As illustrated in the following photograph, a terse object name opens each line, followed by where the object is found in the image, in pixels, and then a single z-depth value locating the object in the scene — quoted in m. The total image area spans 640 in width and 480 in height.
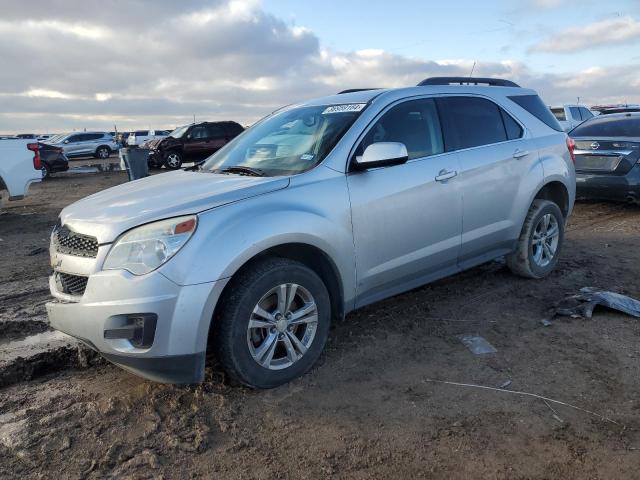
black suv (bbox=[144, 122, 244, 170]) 21.36
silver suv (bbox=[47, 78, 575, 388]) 2.98
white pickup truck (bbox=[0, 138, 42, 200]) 10.02
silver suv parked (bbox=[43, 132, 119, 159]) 31.39
